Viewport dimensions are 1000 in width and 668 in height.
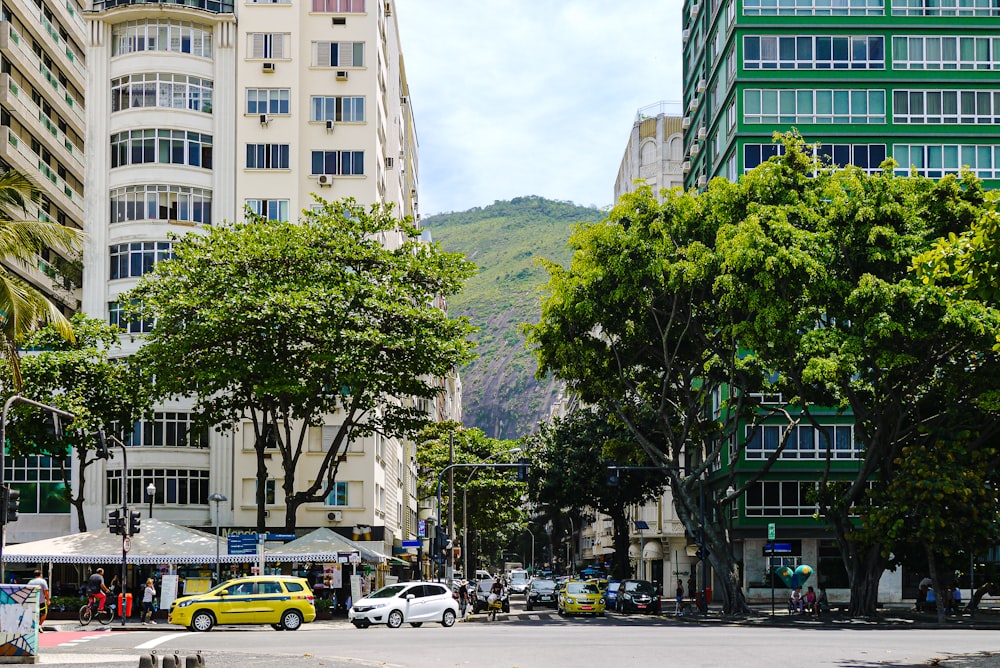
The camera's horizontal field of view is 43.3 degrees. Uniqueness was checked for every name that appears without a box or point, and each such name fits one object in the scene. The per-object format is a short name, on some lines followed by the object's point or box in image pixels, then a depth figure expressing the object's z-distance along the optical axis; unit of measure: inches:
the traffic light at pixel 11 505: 1143.0
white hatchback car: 1499.8
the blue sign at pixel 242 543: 1649.9
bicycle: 1514.5
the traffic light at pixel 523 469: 2059.5
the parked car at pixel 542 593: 2662.4
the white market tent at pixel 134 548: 1642.5
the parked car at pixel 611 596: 2556.6
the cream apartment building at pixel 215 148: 2190.0
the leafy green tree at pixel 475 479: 3452.3
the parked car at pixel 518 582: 3614.2
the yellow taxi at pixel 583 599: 2096.5
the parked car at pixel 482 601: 2191.9
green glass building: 2410.2
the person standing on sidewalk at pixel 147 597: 1605.6
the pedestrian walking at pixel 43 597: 1289.1
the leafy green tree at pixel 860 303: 1560.0
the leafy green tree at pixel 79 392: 1892.2
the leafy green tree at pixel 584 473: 2918.3
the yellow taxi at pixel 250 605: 1389.0
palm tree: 1075.3
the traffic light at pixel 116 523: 1541.6
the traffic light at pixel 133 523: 1556.3
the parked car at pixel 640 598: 2130.9
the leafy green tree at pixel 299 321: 1695.4
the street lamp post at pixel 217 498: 1700.1
